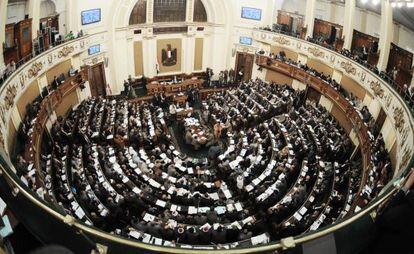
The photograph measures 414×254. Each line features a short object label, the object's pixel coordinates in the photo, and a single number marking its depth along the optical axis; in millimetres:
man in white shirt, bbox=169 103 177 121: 21672
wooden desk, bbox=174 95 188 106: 24125
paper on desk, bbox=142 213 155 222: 12445
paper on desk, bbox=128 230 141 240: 11456
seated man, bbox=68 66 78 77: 20719
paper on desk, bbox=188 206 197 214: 12906
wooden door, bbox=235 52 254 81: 27594
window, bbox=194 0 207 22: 26359
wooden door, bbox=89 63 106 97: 23703
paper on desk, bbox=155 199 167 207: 13188
